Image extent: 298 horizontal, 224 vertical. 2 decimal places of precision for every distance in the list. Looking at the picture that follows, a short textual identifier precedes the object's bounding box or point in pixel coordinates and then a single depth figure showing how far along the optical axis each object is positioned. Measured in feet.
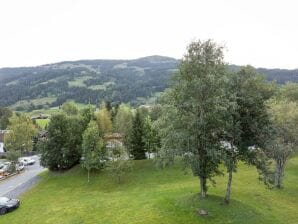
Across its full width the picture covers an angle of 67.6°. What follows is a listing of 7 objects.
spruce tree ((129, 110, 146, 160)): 148.19
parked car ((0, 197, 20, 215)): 90.59
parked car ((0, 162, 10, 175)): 166.08
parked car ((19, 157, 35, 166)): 204.29
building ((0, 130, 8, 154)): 281.19
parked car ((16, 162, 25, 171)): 174.39
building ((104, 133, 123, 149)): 157.81
